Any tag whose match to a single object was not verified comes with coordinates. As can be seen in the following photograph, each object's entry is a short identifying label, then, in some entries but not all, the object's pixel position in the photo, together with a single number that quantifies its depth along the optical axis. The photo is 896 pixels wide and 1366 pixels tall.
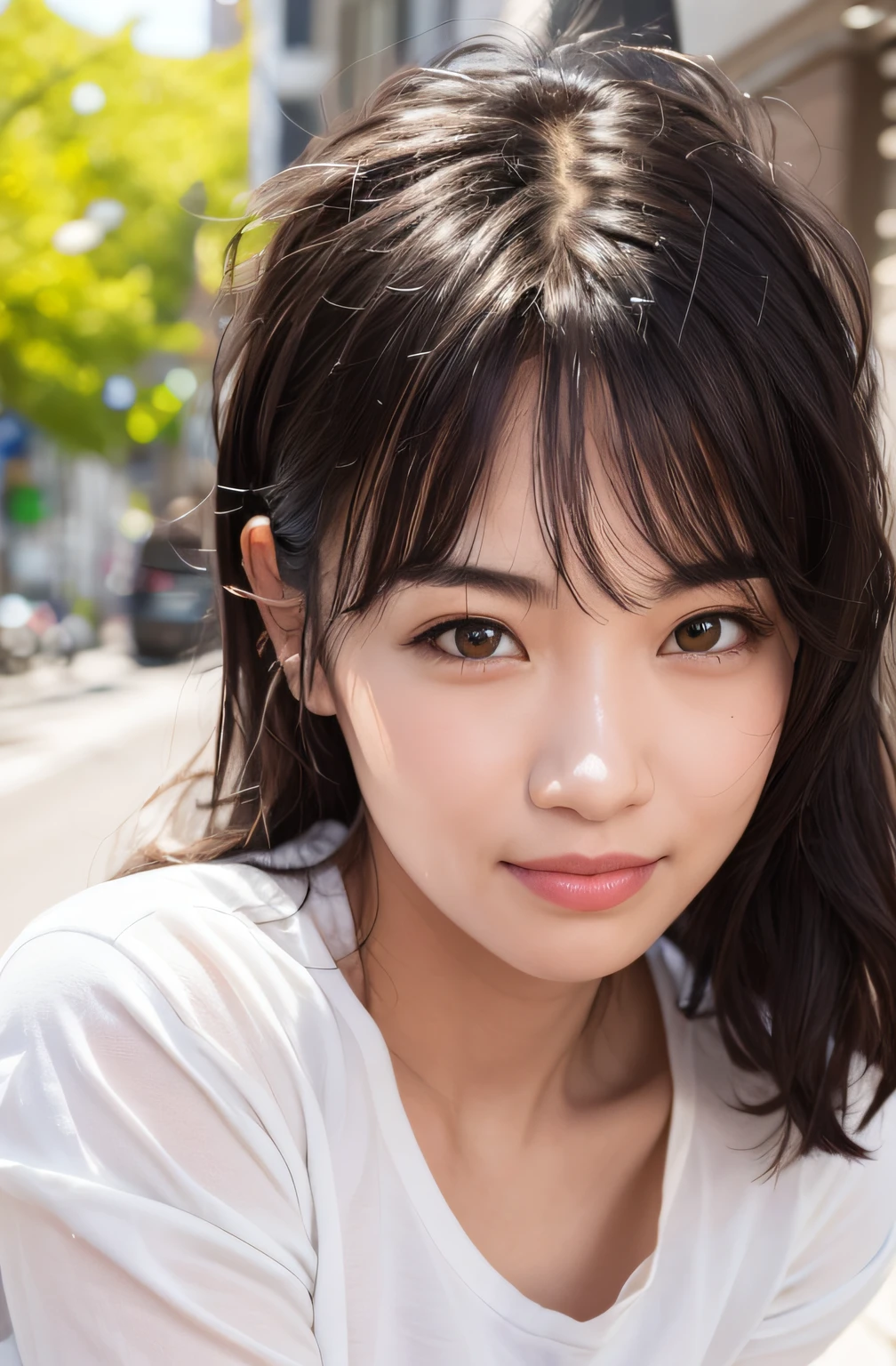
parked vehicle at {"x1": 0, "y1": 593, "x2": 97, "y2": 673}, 13.80
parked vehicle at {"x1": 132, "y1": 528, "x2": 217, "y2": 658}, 15.60
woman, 1.13
